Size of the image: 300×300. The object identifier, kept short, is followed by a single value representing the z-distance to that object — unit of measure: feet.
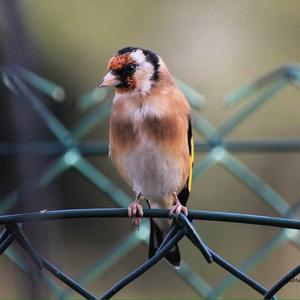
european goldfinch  8.30
